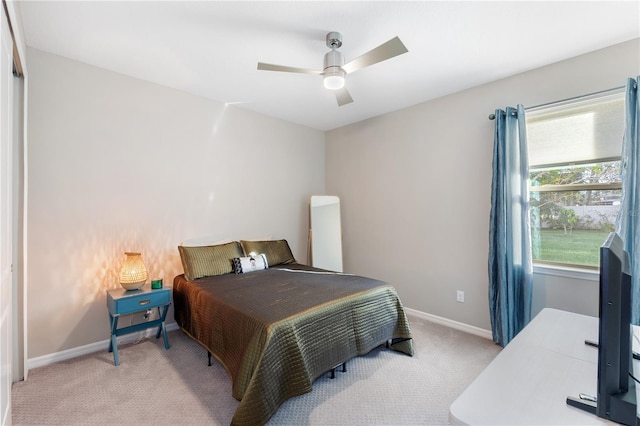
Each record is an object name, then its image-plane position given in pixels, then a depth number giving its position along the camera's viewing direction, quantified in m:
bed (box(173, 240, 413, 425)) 1.78
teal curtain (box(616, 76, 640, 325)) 2.07
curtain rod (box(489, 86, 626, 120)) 2.26
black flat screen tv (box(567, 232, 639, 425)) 0.78
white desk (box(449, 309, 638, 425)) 0.81
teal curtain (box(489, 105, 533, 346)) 2.62
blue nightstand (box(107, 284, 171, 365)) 2.41
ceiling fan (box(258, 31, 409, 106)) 1.95
